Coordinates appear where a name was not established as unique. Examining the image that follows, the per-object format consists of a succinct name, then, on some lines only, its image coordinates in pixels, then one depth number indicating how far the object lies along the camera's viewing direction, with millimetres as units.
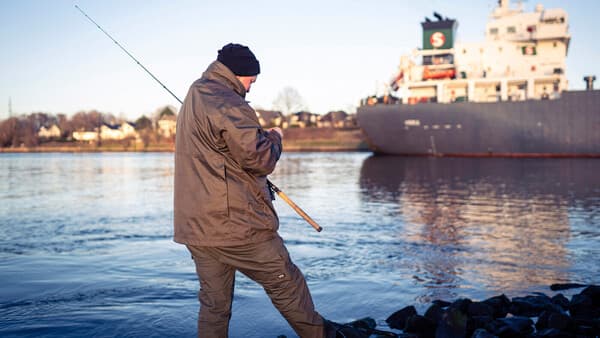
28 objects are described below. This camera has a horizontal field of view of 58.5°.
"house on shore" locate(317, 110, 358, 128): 88625
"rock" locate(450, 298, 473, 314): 3957
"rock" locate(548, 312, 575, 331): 3580
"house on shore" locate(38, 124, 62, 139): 110125
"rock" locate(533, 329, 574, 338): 3375
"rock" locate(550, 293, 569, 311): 4260
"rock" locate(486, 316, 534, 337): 3580
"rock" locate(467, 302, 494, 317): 3967
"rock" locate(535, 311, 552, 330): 3774
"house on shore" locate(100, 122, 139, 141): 104000
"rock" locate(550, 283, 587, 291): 4957
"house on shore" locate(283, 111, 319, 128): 88125
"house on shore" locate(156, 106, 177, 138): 91488
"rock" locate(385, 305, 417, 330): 4000
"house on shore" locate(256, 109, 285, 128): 86162
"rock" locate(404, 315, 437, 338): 3760
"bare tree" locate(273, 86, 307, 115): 84688
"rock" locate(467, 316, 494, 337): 3676
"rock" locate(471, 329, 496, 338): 3376
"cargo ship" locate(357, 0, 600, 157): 31203
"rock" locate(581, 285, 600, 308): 4327
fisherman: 2656
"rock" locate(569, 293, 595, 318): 4051
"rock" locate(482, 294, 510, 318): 4156
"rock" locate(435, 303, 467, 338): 3541
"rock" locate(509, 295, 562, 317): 4148
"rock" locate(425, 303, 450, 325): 3883
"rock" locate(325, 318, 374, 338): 3086
